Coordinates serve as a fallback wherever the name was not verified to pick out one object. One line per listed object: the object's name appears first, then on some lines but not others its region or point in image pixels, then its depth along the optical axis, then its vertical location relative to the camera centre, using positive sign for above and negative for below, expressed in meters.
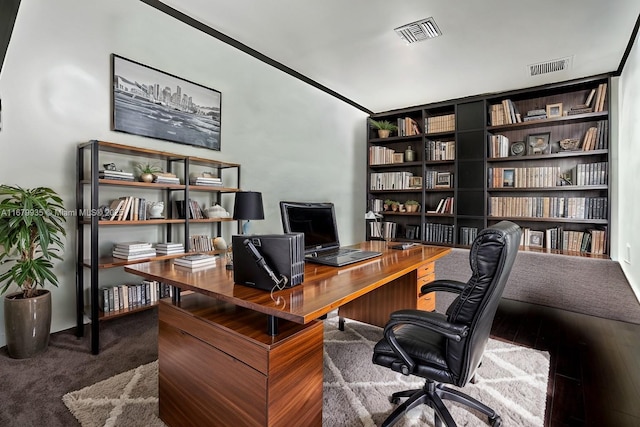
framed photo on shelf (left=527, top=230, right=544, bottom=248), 4.02 -0.35
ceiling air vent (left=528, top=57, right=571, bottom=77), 3.42 +1.60
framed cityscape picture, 2.59 +0.93
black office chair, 1.23 -0.54
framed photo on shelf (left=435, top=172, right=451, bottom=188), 4.61 +0.45
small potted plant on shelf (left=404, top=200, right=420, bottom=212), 4.88 +0.09
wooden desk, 1.10 -0.52
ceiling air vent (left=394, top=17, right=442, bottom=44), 2.80 +1.64
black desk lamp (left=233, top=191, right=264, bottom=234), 2.99 +0.04
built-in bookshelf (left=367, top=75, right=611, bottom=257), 3.69 +0.59
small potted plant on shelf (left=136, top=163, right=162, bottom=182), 2.58 +0.34
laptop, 1.84 -0.13
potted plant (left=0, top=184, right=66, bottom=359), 1.97 -0.35
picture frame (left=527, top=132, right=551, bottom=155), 4.03 +0.87
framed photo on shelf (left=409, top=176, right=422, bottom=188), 4.89 +0.45
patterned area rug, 1.56 -1.01
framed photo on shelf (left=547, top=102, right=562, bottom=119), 3.88 +1.24
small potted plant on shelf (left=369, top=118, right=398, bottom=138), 5.07 +1.32
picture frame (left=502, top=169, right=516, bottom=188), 4.16 +0.44
